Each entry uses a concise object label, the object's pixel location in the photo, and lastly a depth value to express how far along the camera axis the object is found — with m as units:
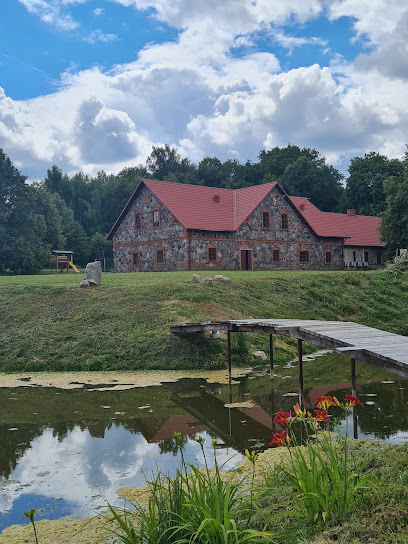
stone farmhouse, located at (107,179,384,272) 35.38
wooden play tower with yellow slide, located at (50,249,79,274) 41.01
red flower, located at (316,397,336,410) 4.99
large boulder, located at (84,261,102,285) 22.05
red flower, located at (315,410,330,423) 5.03
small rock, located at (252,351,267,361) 15.97
